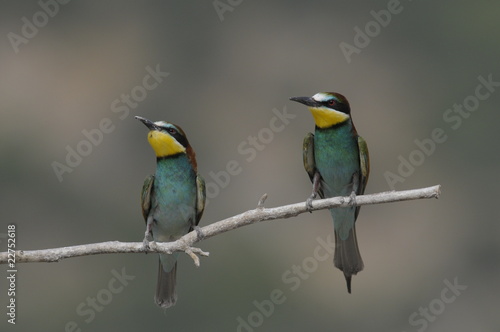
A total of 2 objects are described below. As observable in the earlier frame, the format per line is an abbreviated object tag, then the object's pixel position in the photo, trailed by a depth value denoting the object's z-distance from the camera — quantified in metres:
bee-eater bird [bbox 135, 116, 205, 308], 7.42
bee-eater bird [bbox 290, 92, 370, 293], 7.55
